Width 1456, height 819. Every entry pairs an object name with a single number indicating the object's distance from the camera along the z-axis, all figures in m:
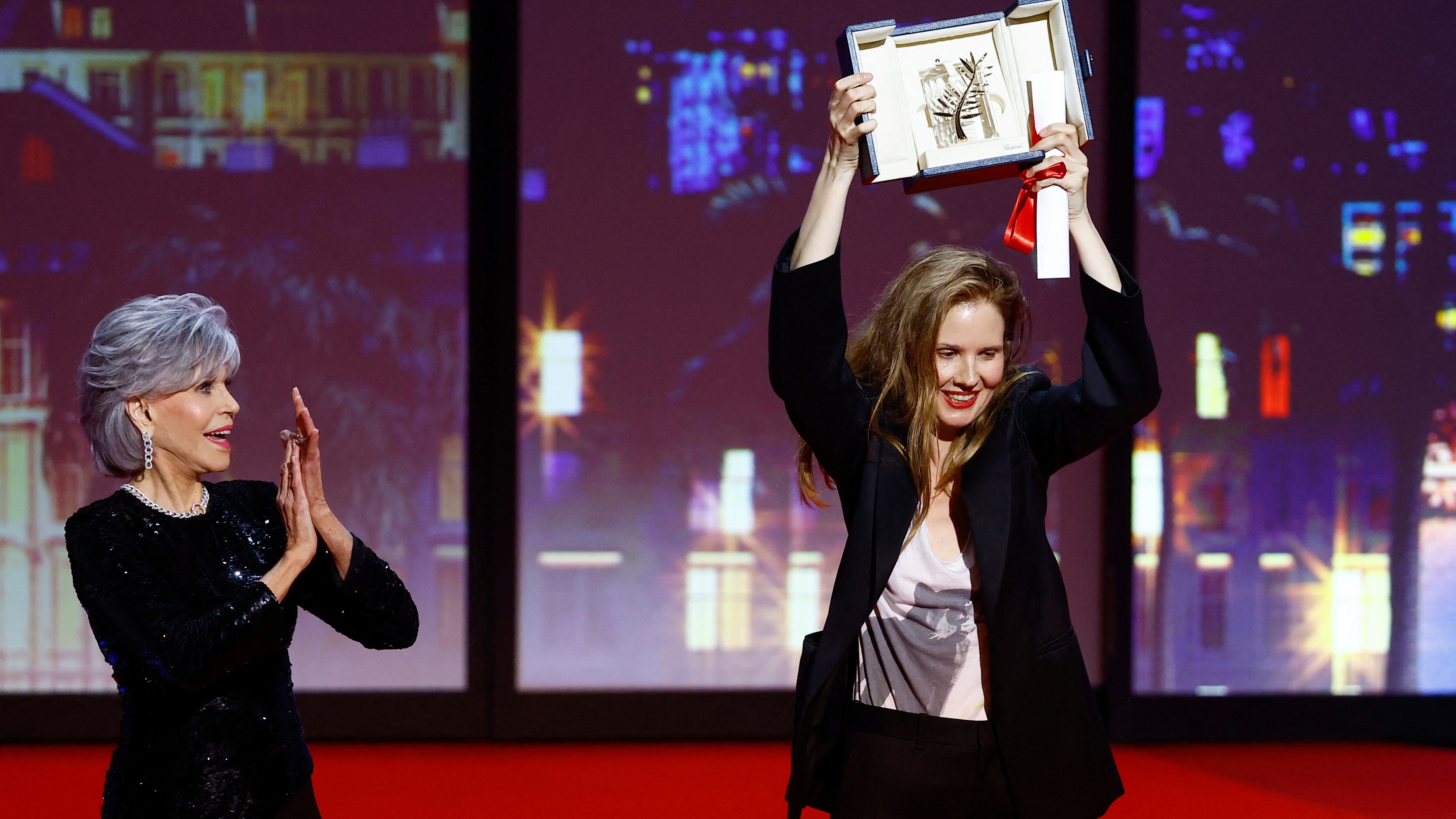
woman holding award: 7.61
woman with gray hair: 7.64
